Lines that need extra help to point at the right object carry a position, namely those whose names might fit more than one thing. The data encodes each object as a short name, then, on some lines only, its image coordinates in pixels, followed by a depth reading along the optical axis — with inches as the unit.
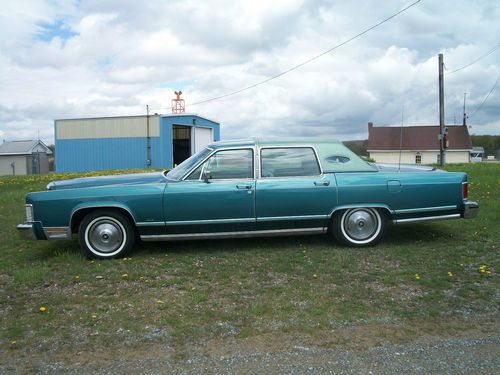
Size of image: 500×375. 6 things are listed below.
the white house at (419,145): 2425.0
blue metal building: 1270.9
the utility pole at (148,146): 1269.7
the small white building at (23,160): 1887.3
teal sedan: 228.8
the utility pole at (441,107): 1026.7
